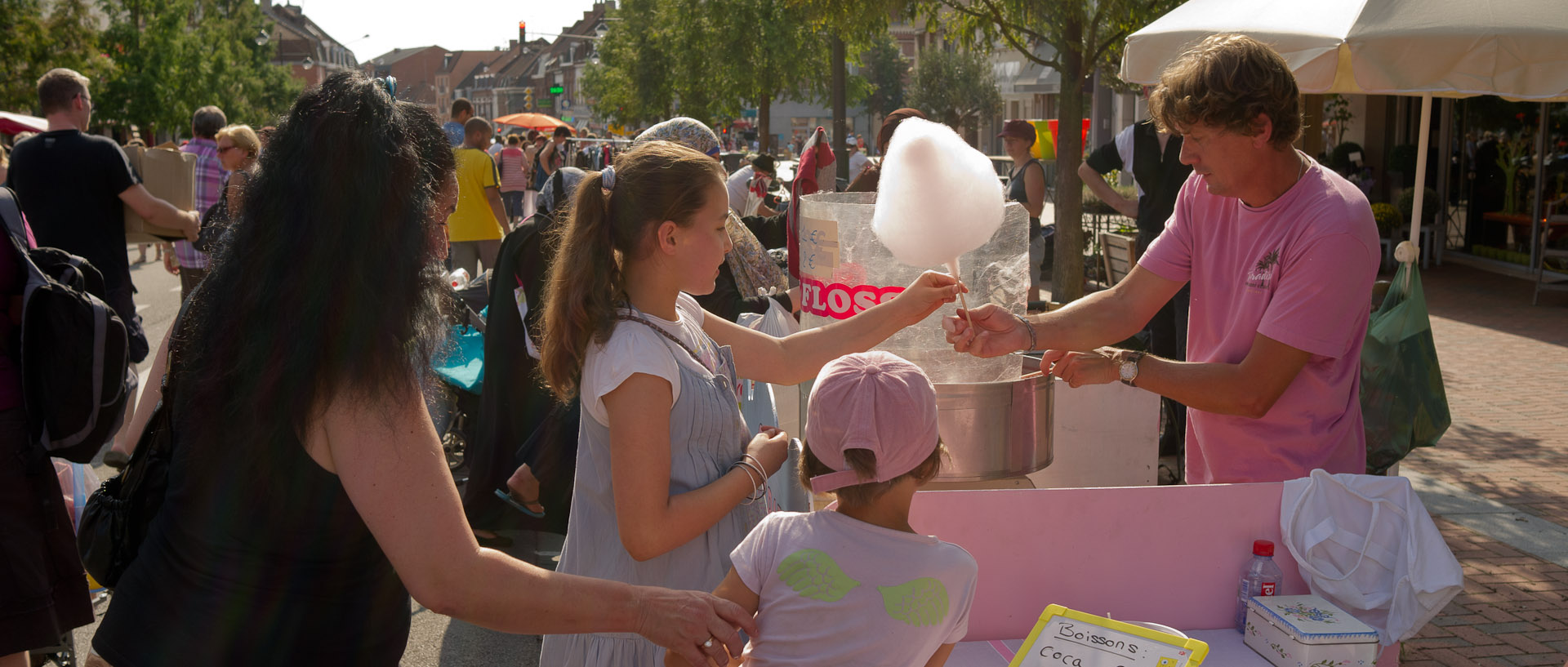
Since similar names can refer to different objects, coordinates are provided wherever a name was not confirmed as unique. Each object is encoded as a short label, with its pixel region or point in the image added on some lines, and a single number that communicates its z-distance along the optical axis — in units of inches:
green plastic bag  147.0
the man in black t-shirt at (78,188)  219.1
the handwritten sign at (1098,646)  73.0
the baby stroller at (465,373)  205.3
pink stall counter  88.8
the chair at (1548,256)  413.3
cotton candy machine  103.4
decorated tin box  78.9
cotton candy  101.3
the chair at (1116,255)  330.6
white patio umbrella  163.6
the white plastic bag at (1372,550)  83.7
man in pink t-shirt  88.0
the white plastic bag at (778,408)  108.1
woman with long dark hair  56.0
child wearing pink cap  68.0
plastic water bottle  88.4
